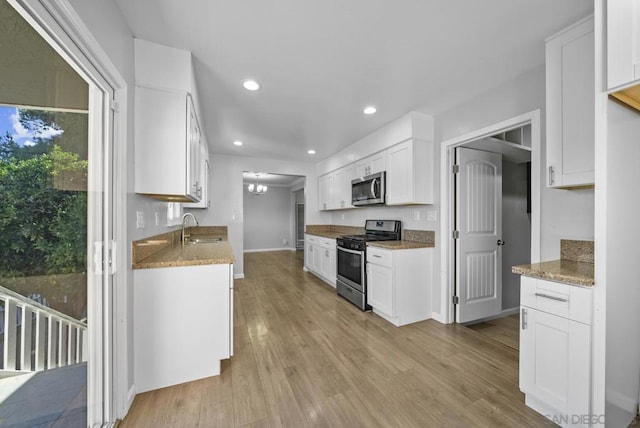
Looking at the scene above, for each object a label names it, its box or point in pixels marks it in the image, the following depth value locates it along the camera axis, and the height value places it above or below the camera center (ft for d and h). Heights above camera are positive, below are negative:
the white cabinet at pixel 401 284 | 8.96 -2.73
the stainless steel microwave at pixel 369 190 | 10.88 +1.21
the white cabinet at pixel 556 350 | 4.07 -2.53
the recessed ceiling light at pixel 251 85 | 7.25 +4.02
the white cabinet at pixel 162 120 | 5.51 +2.23
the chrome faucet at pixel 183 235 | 11.22 -1.02
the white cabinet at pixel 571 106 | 4.82 +2.34
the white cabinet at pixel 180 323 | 5.38 -2.61
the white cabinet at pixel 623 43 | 3.41 +2.54
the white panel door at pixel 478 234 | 9.08 -0.77
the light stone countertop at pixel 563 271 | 4.09 -1.11
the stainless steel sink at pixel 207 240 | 11.33 -1.35
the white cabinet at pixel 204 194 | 11.20 +0.95
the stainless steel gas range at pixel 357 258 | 10.44 -2.07
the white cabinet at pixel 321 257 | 13.74 -2.82
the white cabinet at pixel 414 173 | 9.37 +1.68
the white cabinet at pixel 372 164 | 11.08 +2.50
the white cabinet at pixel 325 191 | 16.41 +1.68
